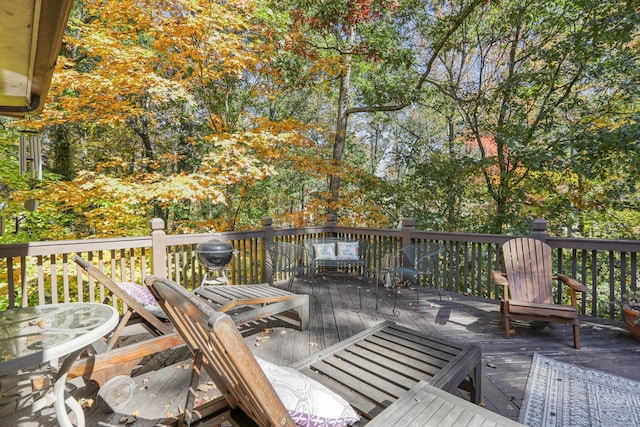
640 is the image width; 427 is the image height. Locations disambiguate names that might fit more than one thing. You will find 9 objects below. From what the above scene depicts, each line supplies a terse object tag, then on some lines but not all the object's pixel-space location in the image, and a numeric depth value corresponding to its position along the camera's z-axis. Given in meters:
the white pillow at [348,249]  5.11
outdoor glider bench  4.91
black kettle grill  3.87
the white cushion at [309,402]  1.09
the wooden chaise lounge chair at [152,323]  1.92
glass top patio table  1.27
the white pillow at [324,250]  5.04
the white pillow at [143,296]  2.68
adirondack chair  3.07
